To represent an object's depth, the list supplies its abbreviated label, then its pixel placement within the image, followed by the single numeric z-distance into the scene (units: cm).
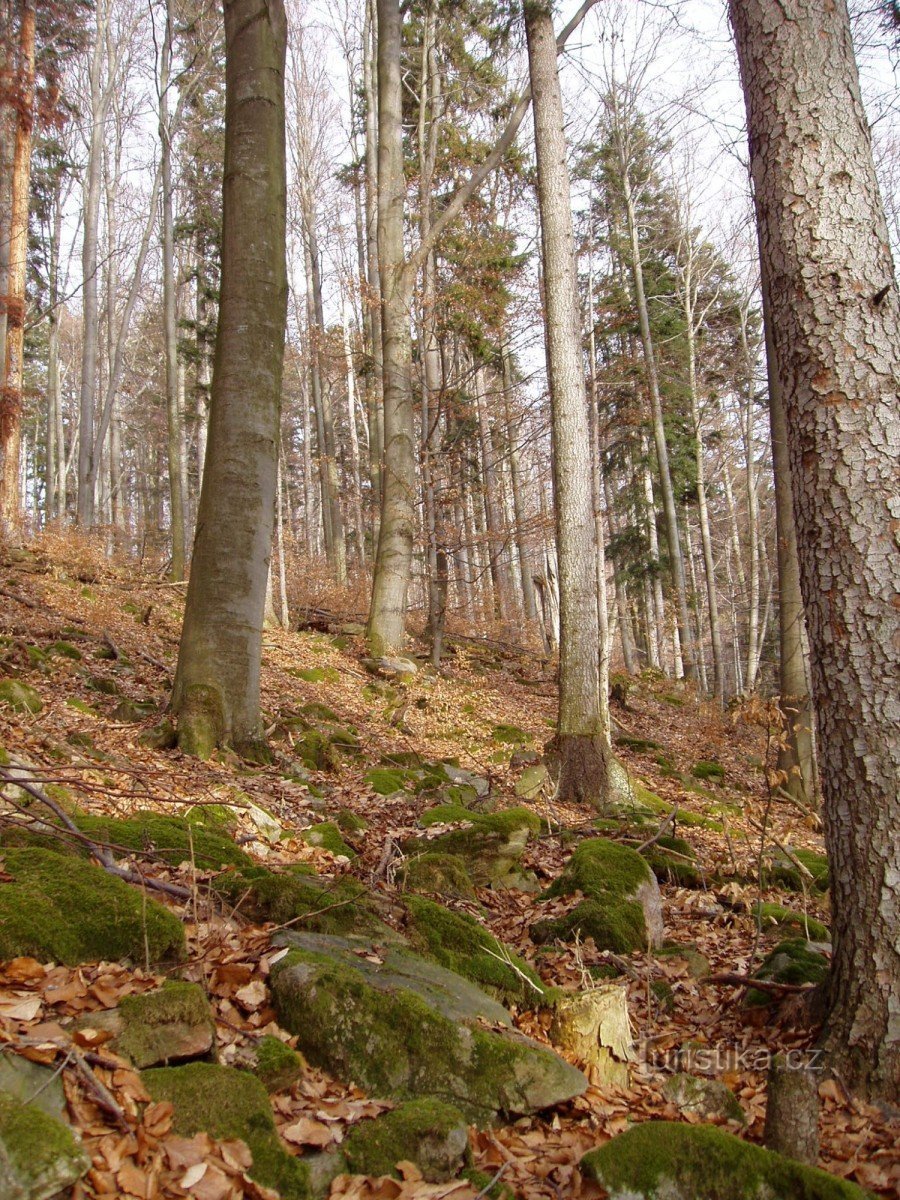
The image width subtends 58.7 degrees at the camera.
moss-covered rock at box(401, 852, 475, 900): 500
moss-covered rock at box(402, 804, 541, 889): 566
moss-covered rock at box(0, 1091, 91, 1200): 177
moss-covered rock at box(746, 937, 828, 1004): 403
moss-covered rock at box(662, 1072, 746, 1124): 317
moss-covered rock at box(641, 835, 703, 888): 624
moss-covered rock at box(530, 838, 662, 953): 475
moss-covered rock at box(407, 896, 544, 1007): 392
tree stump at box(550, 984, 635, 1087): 347
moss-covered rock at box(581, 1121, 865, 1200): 246
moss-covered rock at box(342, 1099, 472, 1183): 244
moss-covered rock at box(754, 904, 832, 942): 520
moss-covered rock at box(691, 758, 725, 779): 1195
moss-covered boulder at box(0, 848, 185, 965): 282
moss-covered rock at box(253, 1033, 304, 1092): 266
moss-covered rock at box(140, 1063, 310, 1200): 224
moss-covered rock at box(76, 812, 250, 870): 404
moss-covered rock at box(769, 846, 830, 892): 658
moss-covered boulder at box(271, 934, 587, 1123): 290
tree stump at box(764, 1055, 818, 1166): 269
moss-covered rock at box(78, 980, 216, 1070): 243
